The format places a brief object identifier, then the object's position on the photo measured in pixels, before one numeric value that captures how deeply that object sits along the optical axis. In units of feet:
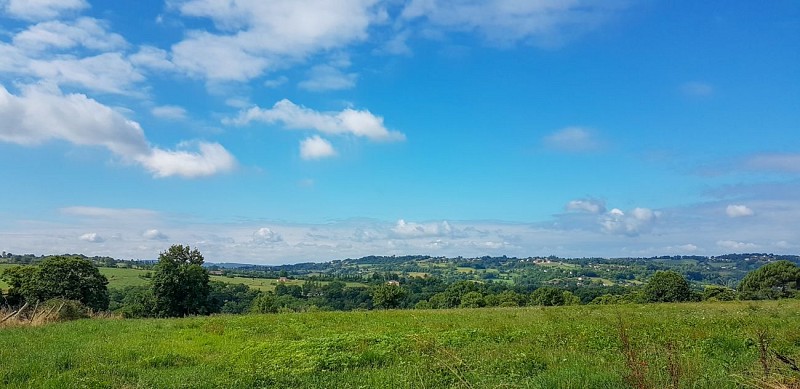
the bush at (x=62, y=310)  90.05
